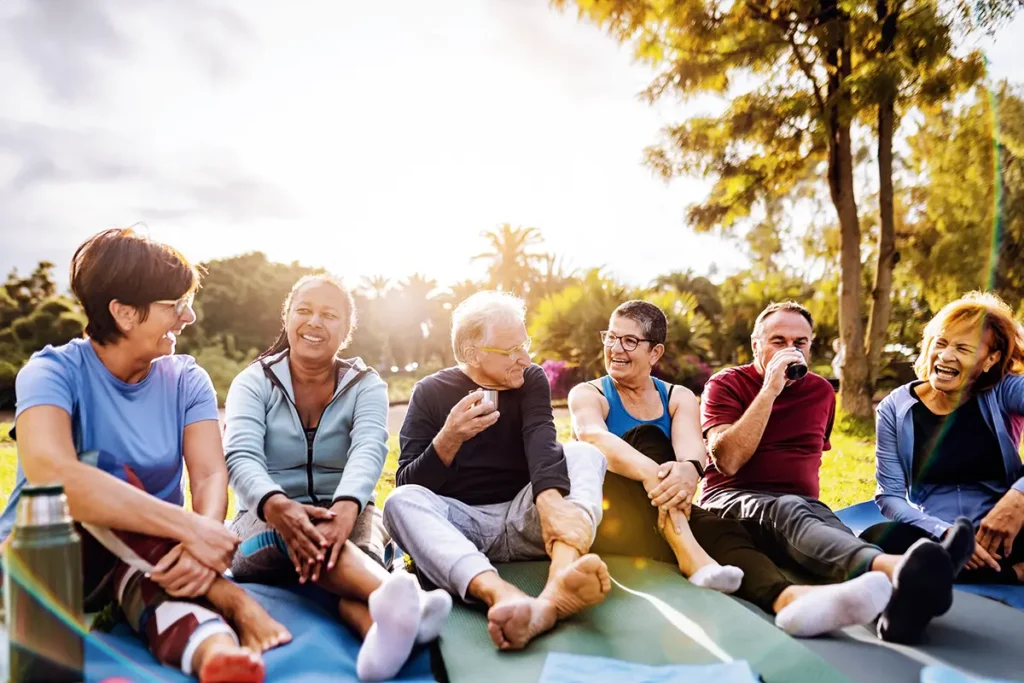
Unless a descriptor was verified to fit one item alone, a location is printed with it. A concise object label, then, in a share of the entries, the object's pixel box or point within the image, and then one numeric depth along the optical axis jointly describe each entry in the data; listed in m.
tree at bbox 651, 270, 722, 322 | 29.58
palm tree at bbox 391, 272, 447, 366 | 52.66
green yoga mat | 2.31
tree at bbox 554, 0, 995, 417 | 10.70
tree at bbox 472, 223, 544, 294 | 40.44
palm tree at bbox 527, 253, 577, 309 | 32.16
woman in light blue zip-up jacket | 2.65
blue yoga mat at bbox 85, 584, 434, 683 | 2.28
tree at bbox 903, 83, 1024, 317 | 12.64
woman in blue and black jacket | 3.55
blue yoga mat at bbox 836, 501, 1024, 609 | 3.30
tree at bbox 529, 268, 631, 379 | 15.34
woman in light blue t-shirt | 2.37
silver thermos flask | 1.87
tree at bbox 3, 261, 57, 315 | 19.77
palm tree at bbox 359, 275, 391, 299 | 62.00
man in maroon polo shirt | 3.02
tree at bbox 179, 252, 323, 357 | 26.45
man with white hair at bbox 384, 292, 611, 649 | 2.86
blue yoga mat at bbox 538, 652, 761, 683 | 2.27
